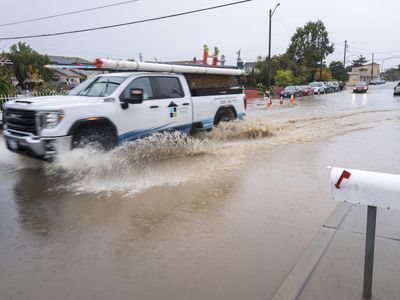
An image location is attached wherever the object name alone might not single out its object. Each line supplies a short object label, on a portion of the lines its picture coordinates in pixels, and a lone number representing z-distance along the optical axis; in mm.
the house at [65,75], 72425
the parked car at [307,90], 41281
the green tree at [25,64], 55719
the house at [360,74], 120375
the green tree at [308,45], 61438
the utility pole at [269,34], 38516
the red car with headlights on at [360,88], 45469
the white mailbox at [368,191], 2758
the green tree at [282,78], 49531
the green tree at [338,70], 80312
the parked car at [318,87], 44394
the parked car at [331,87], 49300
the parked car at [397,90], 36341
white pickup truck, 6668
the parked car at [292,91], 38706
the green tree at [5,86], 16922
